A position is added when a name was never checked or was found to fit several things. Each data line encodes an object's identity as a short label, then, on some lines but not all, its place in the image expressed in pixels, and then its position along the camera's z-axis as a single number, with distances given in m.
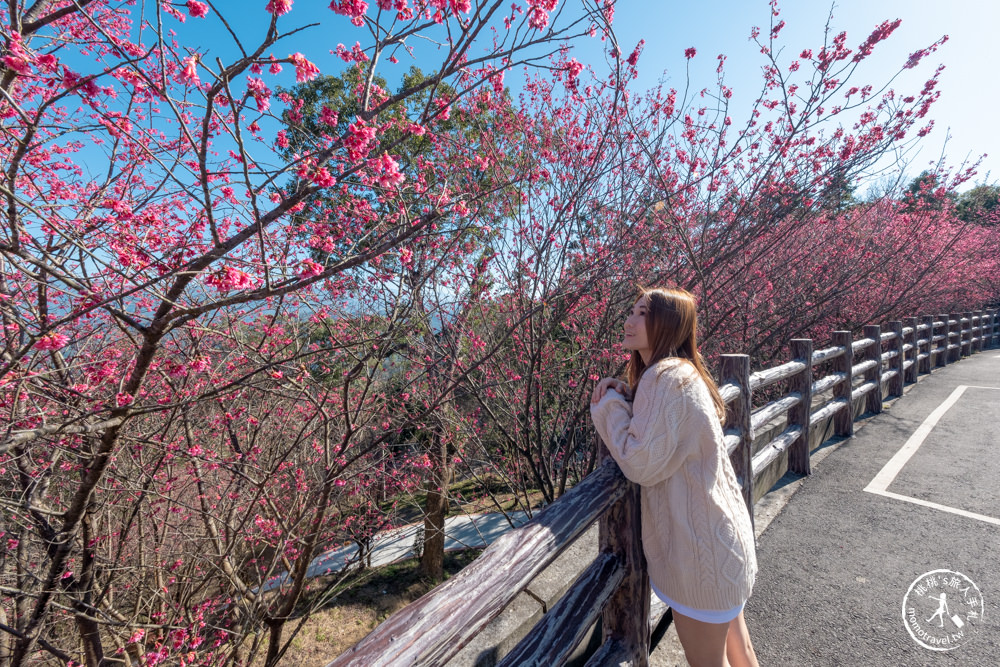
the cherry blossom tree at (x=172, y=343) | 1.80
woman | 1.64
